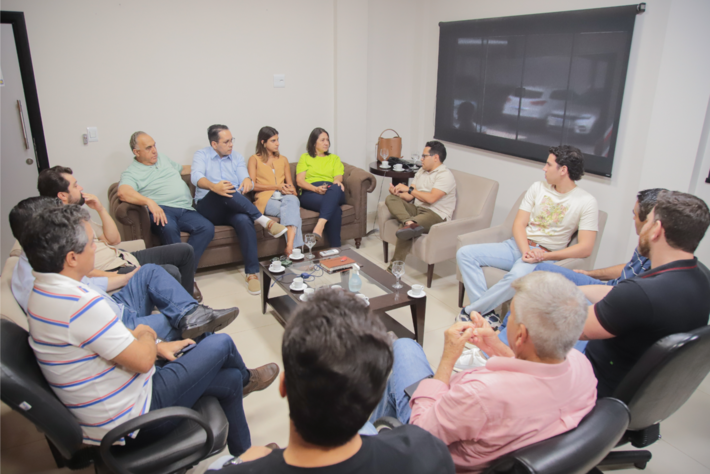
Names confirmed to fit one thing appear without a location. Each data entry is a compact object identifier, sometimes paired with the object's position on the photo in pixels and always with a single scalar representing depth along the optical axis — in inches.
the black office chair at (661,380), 60.8
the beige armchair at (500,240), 121.4
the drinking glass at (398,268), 114.0
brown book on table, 125.0
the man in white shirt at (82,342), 57.8
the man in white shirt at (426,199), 153.2
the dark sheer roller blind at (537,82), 140.2
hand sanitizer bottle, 112.7
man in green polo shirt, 143.1
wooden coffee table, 112.3
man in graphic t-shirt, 119.2
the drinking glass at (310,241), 130.3
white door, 143.8
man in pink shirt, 50.9
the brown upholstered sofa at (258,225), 142.3
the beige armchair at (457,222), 146.6
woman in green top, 167.9
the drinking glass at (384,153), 193.5
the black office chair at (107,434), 54.4
